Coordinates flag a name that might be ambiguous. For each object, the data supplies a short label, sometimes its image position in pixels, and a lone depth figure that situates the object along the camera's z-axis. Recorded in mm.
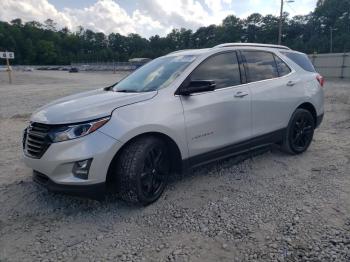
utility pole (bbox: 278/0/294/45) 28981
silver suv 3152
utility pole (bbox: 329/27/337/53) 71250
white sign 28475
